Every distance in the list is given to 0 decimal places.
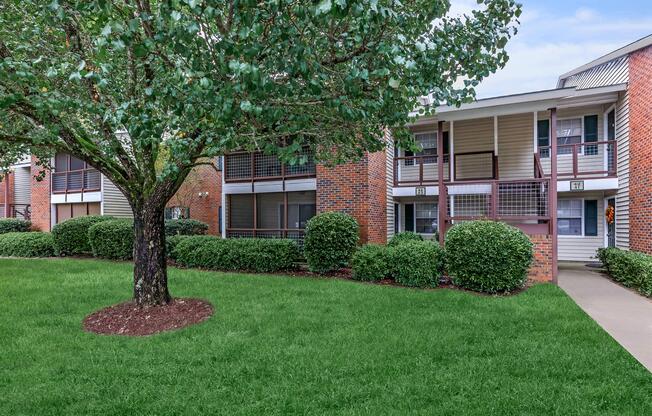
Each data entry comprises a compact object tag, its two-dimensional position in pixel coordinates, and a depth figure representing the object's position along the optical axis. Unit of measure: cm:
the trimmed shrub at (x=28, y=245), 1443
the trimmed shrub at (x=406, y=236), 1157
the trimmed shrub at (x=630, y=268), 778
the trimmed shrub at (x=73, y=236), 1373
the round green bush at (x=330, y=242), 981
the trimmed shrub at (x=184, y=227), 1545
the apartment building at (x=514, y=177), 976
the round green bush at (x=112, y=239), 1262
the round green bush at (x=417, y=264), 852
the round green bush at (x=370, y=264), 902
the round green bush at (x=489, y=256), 775
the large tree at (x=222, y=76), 347
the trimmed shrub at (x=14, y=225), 1928
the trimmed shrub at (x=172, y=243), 1198
